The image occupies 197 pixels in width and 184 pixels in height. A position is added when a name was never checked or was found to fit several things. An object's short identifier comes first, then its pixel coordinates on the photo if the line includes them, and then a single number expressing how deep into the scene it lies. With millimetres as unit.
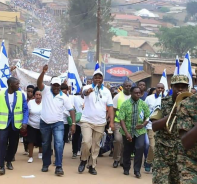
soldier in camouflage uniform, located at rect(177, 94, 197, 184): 4379
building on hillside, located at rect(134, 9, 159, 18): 133250
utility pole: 32719
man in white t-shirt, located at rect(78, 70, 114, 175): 9297
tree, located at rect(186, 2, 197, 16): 137475
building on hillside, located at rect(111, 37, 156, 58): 73994
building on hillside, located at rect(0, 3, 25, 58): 62953
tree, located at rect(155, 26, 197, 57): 65688
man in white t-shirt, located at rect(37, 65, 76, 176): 9172
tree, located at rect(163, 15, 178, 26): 131250
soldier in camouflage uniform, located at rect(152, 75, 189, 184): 5992
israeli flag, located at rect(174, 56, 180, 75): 11214
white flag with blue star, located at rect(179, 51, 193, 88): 10827
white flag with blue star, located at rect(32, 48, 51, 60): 13155
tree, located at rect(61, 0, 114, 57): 68938
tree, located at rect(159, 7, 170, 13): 152375
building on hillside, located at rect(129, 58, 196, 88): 28791
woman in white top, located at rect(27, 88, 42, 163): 10336
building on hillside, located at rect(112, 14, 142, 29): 117000
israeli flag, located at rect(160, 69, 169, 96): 13202
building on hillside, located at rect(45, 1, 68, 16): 117875
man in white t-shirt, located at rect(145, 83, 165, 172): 9820
